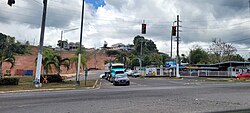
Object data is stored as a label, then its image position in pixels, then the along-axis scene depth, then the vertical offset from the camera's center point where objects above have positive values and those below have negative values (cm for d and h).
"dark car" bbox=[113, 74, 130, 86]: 2348 -143
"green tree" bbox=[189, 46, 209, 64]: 7420 +552
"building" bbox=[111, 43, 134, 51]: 12422 +1375
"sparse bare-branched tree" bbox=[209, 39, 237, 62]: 6321 +637
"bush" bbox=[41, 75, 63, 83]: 2482 -142
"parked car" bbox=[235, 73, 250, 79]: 3606 -88
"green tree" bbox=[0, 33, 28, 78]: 2241 +112
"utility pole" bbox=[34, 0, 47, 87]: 1893 +173
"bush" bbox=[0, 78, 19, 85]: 2143 -165
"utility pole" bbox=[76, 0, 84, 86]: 2236 -21
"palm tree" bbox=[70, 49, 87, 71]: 2941 +123
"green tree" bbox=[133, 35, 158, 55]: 11546 +1448
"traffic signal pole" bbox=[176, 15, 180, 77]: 3575 +616
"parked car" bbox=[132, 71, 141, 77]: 4555 -129
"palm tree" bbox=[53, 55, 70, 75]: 2494 +77
